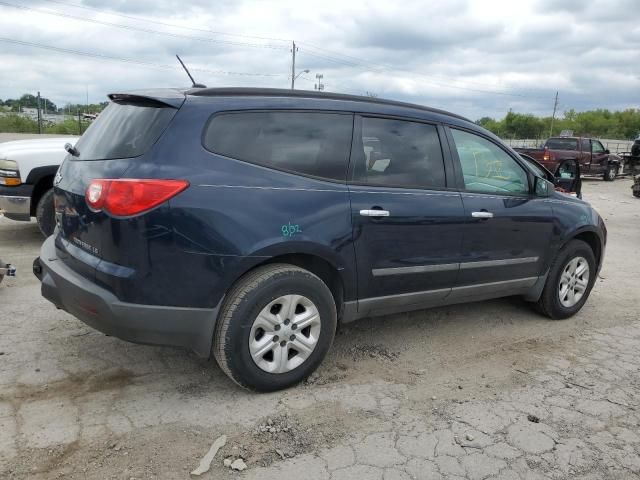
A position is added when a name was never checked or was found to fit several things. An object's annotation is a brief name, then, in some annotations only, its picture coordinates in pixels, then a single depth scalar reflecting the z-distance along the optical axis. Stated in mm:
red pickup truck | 20156
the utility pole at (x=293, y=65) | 49981
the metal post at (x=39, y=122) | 31844
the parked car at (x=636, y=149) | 19594
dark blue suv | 2945
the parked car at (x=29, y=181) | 6254
